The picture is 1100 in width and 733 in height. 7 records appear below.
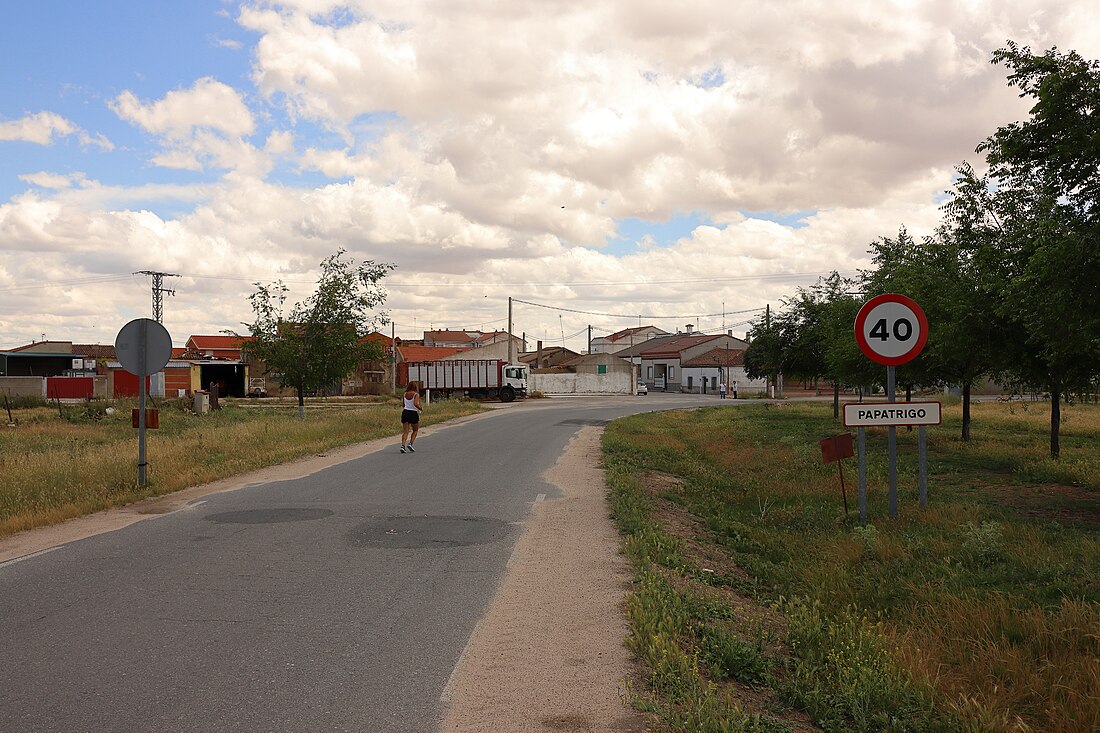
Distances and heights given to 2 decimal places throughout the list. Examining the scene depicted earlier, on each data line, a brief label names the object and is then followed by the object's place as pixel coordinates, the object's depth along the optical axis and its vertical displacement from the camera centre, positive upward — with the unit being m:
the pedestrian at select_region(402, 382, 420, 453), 20.64 -0.82
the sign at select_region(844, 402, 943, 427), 9.51 -0.40
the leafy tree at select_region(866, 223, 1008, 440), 16.86 +1.47
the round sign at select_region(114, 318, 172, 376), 13.09 +0.54
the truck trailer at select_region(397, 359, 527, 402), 64.81 +0.29
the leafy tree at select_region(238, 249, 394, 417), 31.09 +1.66
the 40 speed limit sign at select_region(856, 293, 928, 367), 9.50 +0.54
